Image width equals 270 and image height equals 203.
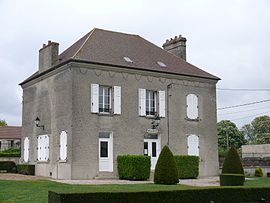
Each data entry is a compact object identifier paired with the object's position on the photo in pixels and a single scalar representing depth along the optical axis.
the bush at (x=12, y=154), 37.22
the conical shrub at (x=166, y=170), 19.80
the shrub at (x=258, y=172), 29.24
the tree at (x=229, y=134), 71.19
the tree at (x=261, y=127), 72.88
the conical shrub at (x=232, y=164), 21.73
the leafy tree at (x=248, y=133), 79.16
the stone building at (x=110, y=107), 23.92
